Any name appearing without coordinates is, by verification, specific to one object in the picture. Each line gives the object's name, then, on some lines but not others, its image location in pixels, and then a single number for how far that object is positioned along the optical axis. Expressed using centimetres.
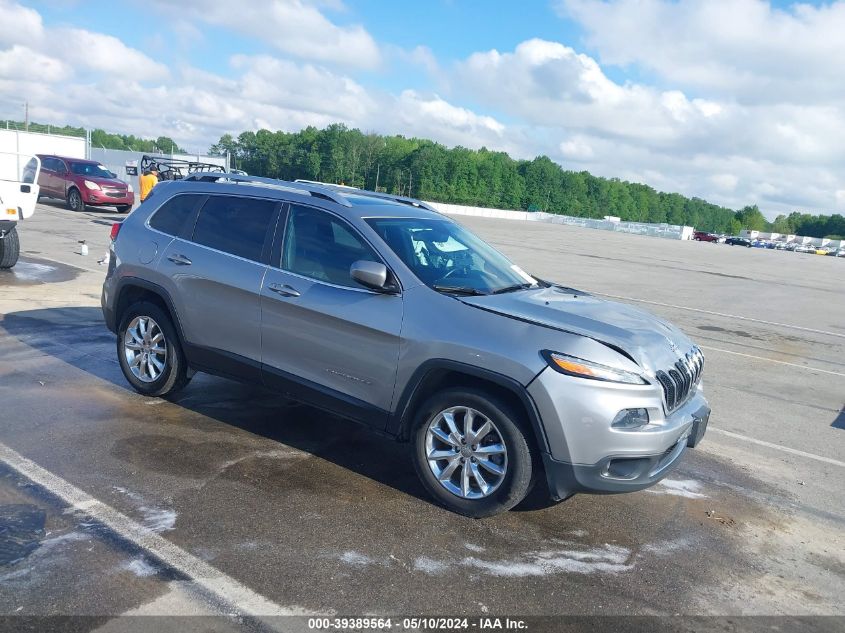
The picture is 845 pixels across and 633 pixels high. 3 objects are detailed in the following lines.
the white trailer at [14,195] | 1062
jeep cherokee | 407
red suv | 2425
